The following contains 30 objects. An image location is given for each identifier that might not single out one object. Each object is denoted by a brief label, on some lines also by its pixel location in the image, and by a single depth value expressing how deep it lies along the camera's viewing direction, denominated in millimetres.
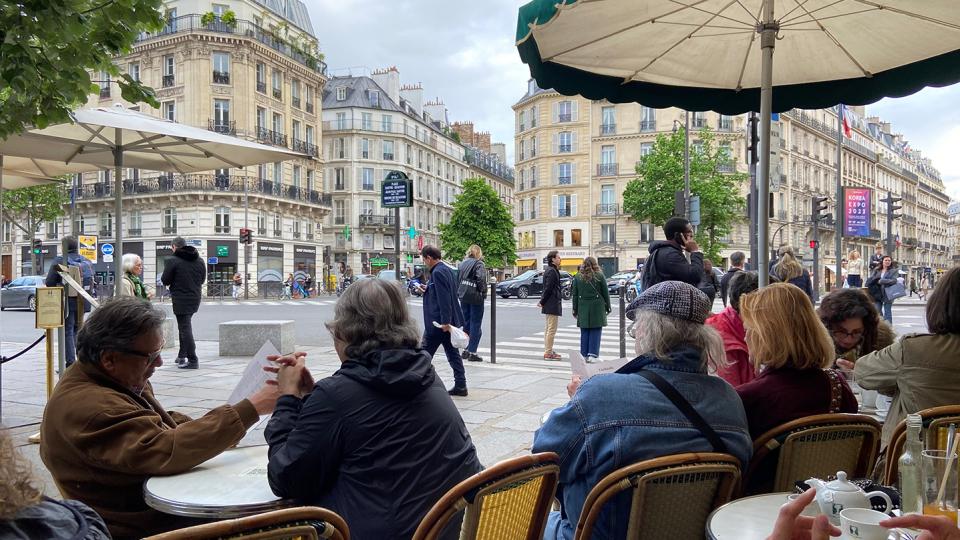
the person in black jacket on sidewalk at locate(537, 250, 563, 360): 11602
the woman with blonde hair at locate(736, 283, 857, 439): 2652
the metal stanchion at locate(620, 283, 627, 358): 11414
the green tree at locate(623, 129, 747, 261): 41906
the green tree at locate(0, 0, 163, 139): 3914
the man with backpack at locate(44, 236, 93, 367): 8334
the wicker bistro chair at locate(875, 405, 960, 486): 2537
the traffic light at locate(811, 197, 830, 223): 22312
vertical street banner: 33812
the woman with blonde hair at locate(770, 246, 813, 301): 7866
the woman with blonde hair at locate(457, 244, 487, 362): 11039
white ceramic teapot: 1648
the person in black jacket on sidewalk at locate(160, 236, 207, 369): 9844
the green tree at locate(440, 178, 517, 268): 56656
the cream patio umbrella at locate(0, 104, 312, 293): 5883
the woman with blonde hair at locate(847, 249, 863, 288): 16375
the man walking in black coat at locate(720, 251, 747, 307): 9953
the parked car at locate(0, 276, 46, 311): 25103
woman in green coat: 10586
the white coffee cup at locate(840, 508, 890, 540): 1506
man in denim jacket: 2156
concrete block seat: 11086
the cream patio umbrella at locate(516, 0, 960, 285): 3898
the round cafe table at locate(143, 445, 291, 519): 2129
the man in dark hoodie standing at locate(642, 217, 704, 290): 6574
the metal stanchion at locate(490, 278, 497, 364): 10602
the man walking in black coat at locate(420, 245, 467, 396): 8125
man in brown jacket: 2264
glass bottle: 1771
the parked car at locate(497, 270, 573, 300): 34062
